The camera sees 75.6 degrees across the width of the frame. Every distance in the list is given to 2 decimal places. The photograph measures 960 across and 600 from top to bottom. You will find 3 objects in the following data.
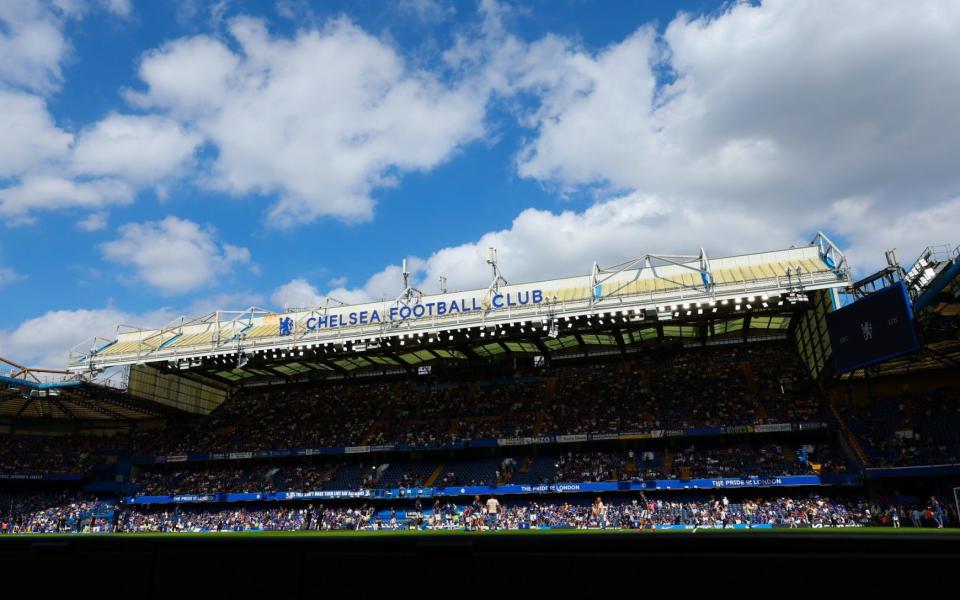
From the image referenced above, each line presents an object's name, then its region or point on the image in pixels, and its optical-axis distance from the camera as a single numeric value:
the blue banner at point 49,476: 50.78
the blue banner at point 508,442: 38.53
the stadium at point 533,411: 33.06
